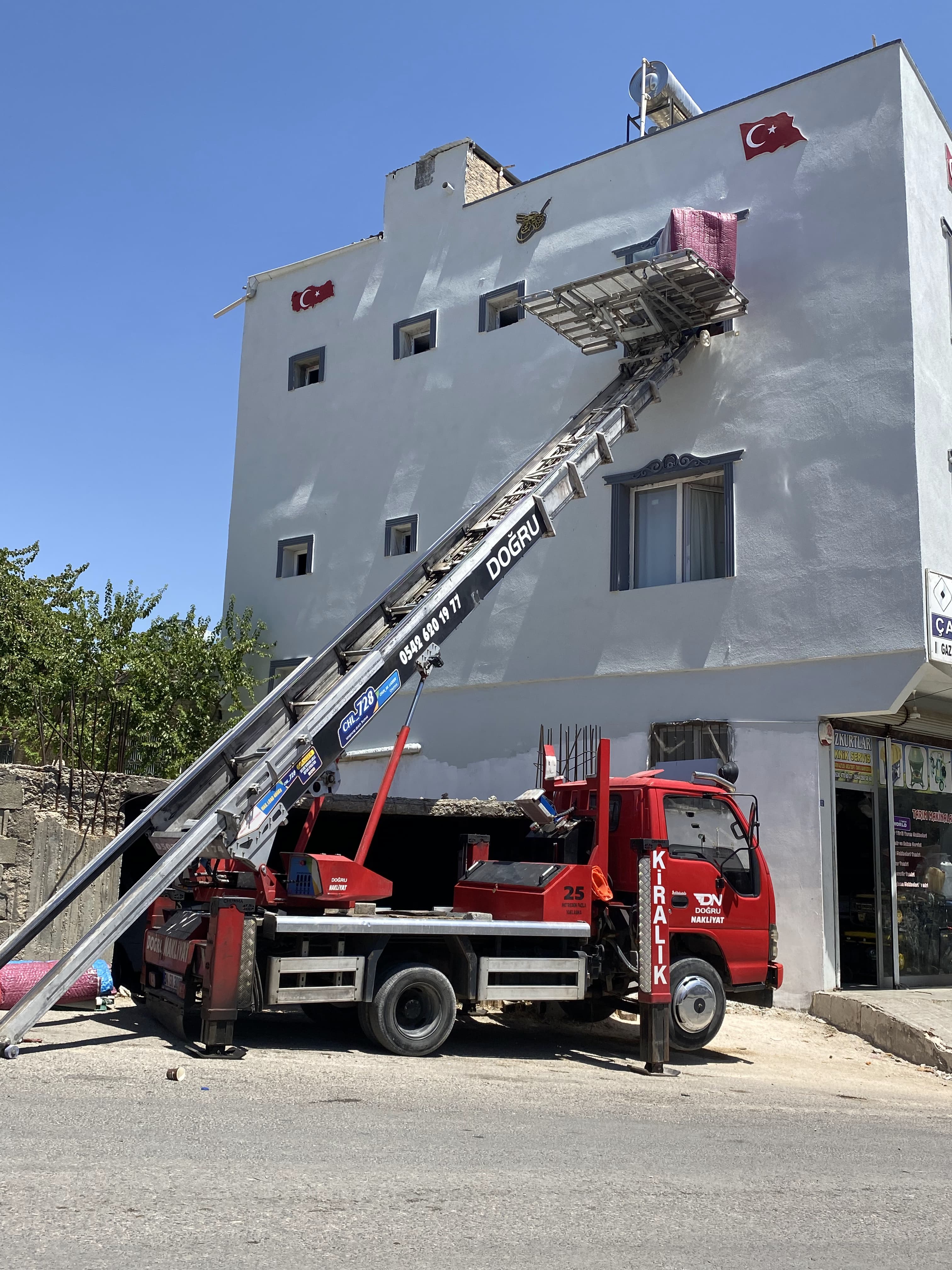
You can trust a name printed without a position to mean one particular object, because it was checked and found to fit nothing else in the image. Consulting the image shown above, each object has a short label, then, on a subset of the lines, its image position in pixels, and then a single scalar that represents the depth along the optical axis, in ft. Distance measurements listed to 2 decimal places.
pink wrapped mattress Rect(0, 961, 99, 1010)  33.24
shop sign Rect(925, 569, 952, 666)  47.88
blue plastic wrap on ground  35.12
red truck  30.58
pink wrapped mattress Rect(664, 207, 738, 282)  53.47
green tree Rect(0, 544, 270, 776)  65.05
